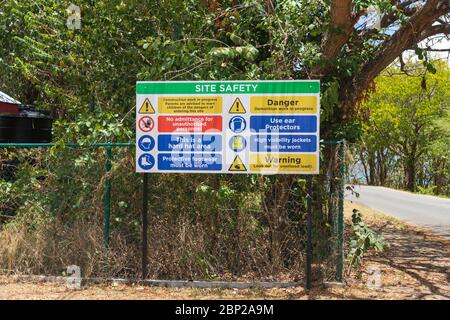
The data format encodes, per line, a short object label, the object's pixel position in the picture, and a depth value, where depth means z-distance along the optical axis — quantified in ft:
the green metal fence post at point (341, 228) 22.74
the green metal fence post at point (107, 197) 23.94
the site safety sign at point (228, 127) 21.59
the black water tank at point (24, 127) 33.32
